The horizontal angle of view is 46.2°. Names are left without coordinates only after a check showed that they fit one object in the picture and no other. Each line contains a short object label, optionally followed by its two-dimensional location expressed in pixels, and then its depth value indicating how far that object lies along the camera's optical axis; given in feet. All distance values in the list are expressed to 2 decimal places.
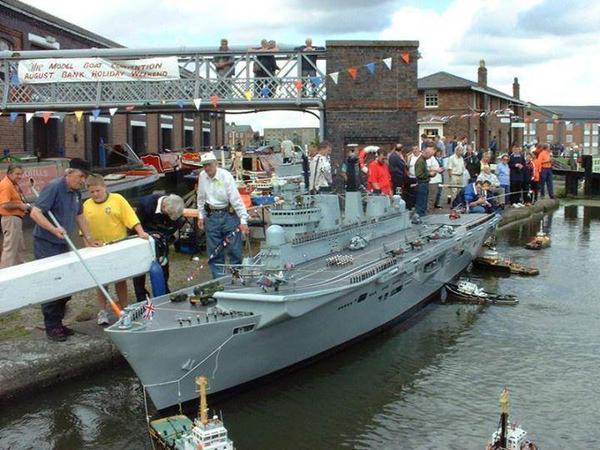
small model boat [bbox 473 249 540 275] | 45.68
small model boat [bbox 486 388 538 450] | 17.99
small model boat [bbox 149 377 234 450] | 18.04
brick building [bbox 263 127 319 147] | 178.02
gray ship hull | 22.07
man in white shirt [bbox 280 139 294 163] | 57.47
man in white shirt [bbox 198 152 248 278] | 30.32
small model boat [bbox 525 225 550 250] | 54.90
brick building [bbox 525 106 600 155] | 255.70
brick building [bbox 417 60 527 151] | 142.31
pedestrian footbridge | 56.03
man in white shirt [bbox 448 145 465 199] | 63.10
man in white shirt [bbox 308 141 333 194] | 40.91
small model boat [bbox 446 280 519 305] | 38.40
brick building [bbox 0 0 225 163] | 86.69
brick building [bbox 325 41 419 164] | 57.00
